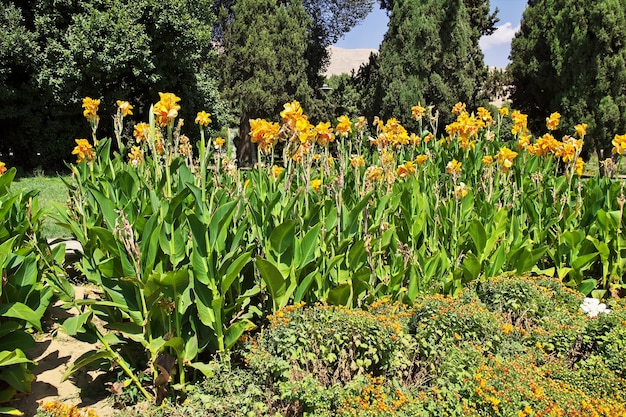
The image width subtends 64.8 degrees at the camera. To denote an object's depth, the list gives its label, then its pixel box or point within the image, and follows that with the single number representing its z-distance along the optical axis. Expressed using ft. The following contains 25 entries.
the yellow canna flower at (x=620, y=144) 11.78
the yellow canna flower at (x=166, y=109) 8.02
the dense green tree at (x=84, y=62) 39.47
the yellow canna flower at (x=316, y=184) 11.19
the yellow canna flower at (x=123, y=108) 10.58
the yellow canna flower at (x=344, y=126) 11.90
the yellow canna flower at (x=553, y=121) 14.99
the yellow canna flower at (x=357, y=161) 11.73
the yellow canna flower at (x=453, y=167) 10.71
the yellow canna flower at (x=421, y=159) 13.75
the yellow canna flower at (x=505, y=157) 12.12
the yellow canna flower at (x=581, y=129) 13.46
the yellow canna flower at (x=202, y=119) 9.58
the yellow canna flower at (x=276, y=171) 11.23
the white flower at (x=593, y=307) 9.30
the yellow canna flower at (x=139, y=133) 13.09
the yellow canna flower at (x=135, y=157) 13.66
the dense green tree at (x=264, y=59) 55.21
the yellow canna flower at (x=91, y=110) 11.82
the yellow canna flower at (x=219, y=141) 10.87
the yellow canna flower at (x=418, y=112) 17.47
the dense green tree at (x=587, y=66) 42.86
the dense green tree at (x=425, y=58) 48.21
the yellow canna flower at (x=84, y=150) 11.95
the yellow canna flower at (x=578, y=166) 13.03
